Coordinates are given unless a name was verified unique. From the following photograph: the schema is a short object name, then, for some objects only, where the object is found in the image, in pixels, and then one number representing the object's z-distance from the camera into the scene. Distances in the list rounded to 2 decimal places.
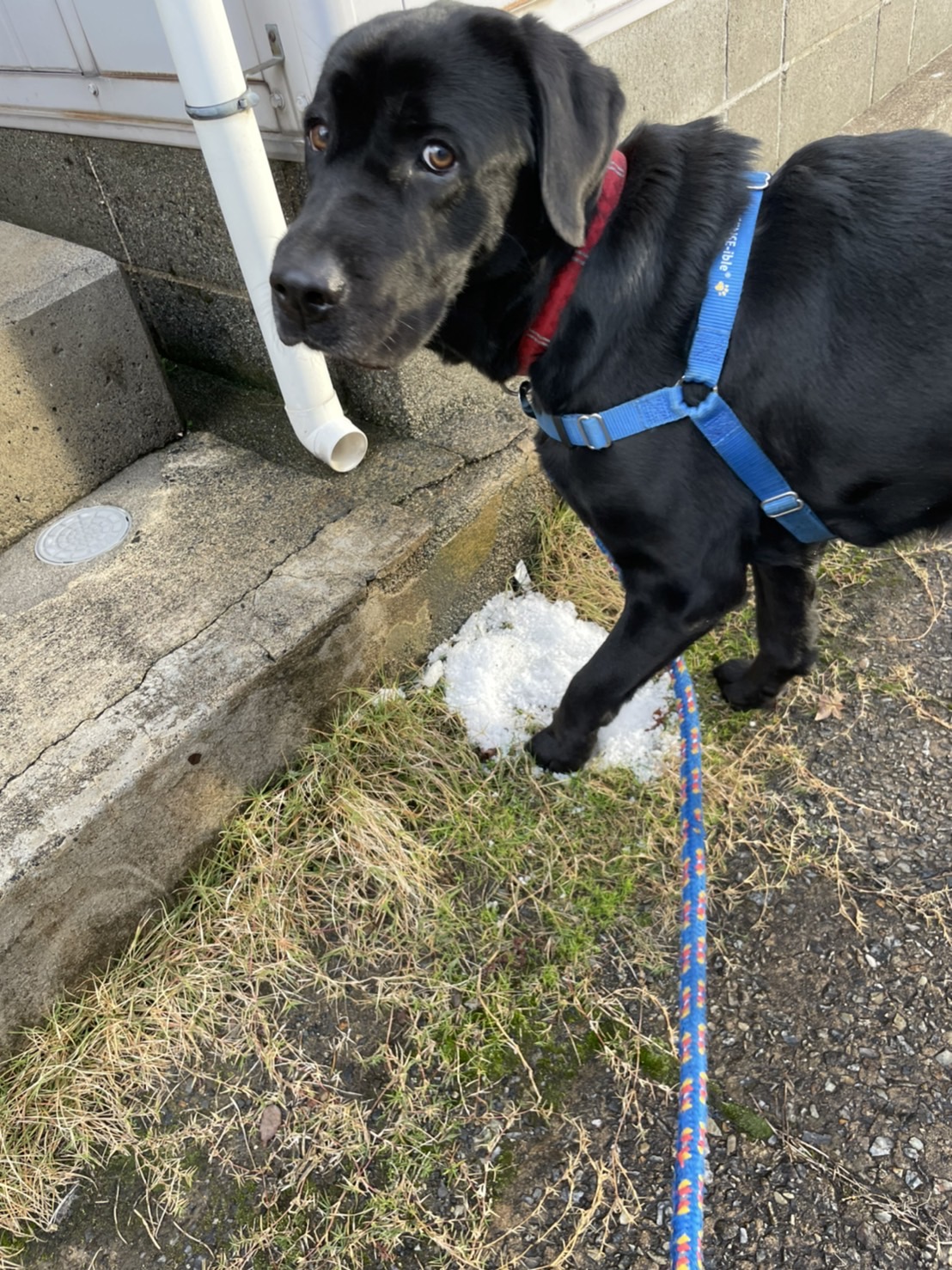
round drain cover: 0.89
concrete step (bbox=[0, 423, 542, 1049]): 0.69
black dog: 0.59
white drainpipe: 0.72
